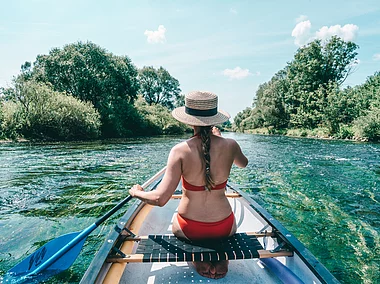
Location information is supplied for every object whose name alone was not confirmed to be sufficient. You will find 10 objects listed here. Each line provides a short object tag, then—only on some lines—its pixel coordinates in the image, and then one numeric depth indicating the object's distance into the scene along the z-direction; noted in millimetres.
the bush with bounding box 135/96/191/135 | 36375
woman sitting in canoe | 1902
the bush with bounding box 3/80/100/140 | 19438
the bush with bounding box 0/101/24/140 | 19016
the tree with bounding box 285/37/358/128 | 36312
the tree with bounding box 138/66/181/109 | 59438
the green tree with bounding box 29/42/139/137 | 28250
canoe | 1948
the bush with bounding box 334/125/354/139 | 26391
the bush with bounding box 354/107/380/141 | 22205
